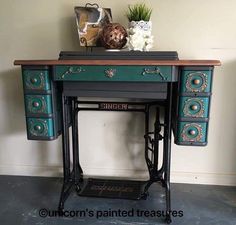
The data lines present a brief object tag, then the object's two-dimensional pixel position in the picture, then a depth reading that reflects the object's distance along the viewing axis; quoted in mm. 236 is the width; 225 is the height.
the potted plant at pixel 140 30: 1707
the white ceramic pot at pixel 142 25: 1722
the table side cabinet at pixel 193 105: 1556
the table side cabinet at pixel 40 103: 1686
